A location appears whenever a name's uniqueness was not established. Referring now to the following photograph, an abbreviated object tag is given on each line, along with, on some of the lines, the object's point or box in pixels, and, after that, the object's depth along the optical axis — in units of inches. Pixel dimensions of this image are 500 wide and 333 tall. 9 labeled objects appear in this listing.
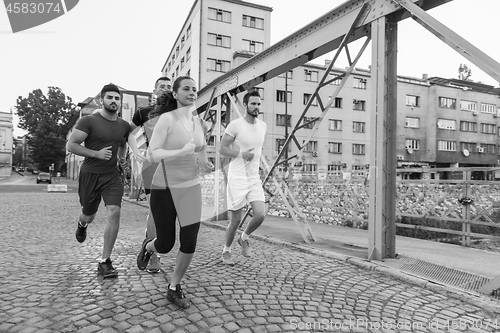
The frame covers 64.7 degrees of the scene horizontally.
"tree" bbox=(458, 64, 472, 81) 2218.1
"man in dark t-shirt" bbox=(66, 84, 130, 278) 162.9
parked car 1823.3
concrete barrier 1037.2
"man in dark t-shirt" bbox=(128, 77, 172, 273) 161.2
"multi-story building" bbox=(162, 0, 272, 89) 1546.5
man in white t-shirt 192.2
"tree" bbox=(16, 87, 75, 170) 2810.0
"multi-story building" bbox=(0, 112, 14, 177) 3265.0
